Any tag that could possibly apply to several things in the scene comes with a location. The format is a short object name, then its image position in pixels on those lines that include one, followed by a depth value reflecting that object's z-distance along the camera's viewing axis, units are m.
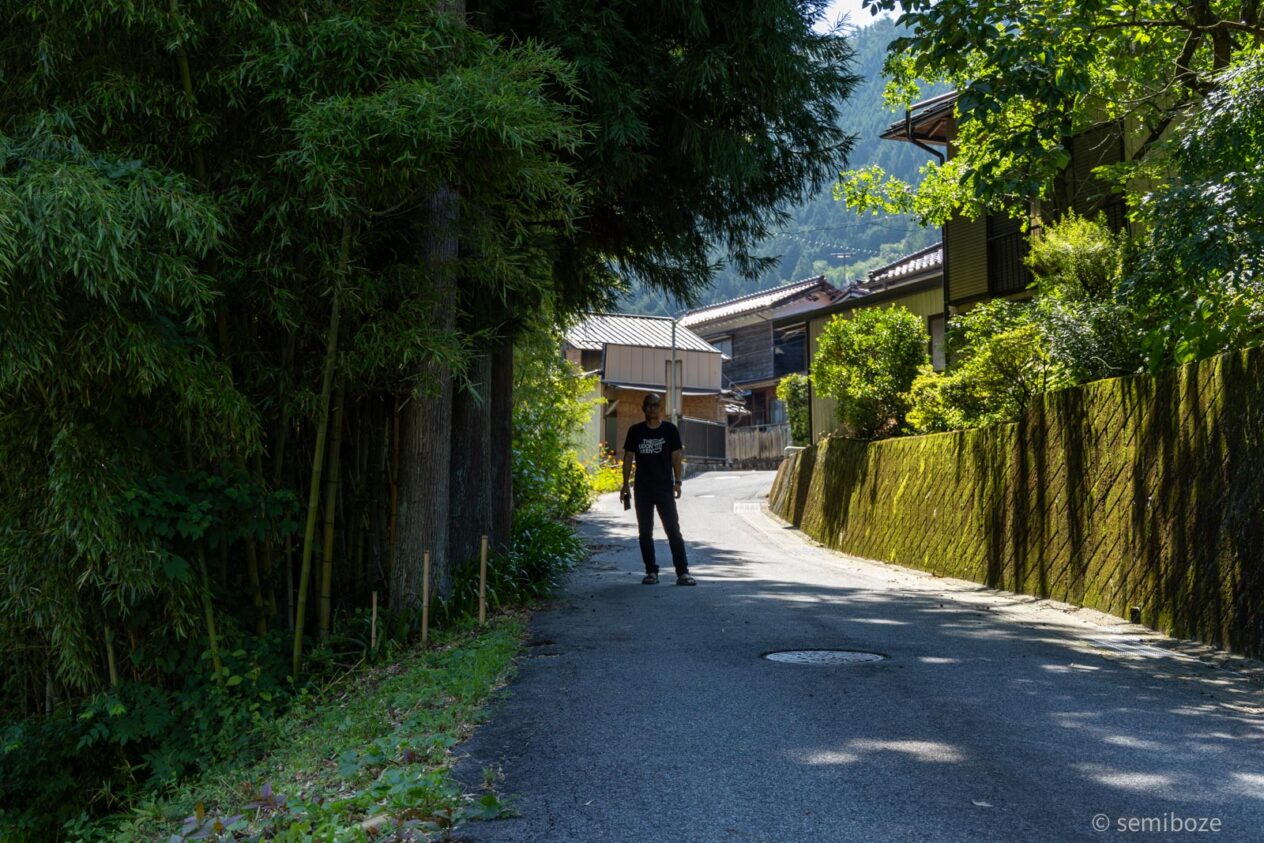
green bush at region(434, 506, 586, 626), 8.77
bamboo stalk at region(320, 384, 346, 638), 7.32
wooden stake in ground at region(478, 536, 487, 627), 8.20
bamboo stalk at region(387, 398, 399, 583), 8.23
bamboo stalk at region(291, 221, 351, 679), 6.98
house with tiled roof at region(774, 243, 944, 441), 25.08
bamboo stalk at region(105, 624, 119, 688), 6.77
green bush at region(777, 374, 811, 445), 29.45
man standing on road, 10.55
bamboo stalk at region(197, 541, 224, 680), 6.76
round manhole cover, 6.64
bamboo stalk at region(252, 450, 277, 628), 7.34
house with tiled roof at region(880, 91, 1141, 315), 17.30
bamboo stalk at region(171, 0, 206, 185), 6.36
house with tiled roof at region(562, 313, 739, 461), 42.59
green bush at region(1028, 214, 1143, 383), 10.21
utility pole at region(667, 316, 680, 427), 37.72
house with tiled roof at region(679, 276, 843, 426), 45.25
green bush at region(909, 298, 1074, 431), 11.77
